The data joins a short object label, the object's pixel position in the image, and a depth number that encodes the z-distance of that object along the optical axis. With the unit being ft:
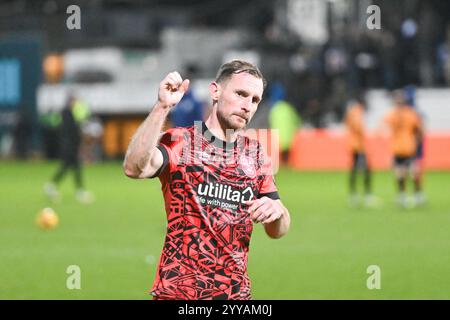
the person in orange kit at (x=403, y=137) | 71.26
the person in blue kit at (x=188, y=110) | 53.88
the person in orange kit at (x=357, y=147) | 71.77
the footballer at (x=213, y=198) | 19.36
